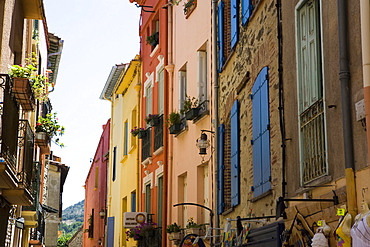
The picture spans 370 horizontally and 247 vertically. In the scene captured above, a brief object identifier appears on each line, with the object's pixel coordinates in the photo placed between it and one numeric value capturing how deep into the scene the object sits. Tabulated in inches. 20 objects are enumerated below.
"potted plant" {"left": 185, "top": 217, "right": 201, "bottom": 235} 617.9
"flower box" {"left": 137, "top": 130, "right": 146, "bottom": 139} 856.6
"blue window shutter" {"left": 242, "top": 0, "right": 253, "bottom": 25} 478.9
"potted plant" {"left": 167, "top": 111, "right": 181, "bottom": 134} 707.4
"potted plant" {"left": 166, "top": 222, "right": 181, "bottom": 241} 673.0
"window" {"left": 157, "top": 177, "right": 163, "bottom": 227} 778.7
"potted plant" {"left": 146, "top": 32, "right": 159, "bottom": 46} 861.2
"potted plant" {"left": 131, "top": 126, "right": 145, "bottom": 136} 865.5
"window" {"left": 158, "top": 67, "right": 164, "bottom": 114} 813.9
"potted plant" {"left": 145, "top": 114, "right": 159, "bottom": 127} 793.6
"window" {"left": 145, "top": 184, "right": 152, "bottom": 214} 850.8
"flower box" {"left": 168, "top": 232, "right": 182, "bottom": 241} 673.0
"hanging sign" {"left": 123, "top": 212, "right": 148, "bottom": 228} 805.2
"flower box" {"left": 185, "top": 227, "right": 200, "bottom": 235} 617.3
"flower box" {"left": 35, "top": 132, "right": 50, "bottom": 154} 749.8
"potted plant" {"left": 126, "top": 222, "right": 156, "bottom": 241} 793.6
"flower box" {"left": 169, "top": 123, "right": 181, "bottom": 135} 707.1
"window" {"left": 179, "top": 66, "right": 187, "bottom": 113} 727.1
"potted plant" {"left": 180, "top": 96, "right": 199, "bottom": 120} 642.2
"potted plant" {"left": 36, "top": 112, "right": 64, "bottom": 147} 758.3
